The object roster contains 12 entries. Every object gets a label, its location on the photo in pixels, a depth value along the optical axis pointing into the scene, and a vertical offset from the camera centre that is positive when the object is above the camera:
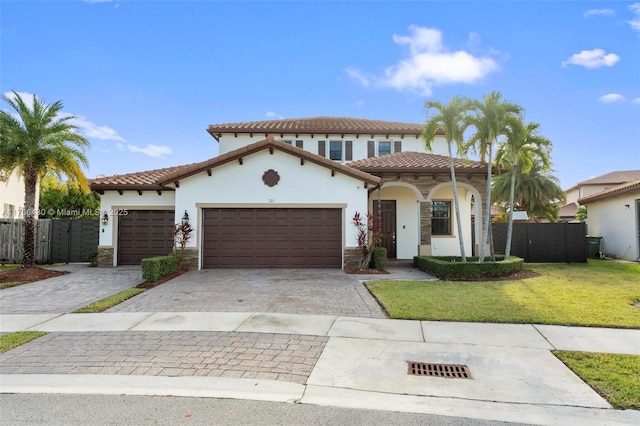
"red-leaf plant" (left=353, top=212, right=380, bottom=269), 13.67 -0.40
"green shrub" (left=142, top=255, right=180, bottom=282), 11.11 -1.38
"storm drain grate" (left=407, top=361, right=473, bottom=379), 4.68 -1.92
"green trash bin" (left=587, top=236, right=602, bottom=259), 19.28 -1.03
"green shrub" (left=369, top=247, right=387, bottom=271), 13.84 -1.24
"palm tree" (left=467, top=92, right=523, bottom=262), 12.34 +3.75
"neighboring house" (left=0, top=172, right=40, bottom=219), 22.78 +1.62
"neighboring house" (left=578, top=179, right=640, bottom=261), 16.98 +0.36
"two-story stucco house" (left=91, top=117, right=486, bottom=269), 13.93 +0.77
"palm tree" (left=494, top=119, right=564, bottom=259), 12.70 +2.92
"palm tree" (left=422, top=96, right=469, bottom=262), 12.74 +3.77
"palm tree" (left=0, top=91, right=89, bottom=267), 12.66 +2.76
